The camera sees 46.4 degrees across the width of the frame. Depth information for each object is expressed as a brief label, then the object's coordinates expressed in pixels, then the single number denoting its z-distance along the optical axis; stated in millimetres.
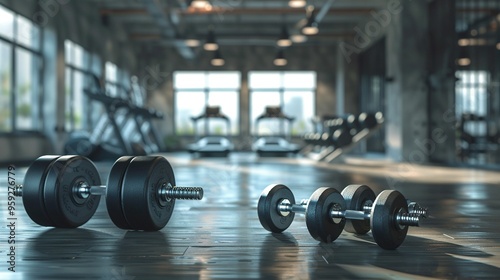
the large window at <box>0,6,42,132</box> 9758
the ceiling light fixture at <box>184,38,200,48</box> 14695
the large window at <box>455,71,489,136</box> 9570
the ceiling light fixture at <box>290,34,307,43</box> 14295
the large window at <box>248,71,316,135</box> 19438
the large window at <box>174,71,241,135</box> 19422
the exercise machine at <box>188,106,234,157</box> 12953
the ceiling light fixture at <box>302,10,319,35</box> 11844
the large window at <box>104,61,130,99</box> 16094
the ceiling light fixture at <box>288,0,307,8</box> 10836
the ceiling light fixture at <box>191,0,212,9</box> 10180
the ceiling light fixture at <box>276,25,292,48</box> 13414
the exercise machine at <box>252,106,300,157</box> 13227
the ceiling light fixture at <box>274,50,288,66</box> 16219
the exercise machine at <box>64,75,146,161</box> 9664
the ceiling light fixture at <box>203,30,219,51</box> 13203
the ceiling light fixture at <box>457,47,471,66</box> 10767
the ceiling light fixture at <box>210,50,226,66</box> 15609
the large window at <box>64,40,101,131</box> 12742
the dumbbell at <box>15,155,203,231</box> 2229
